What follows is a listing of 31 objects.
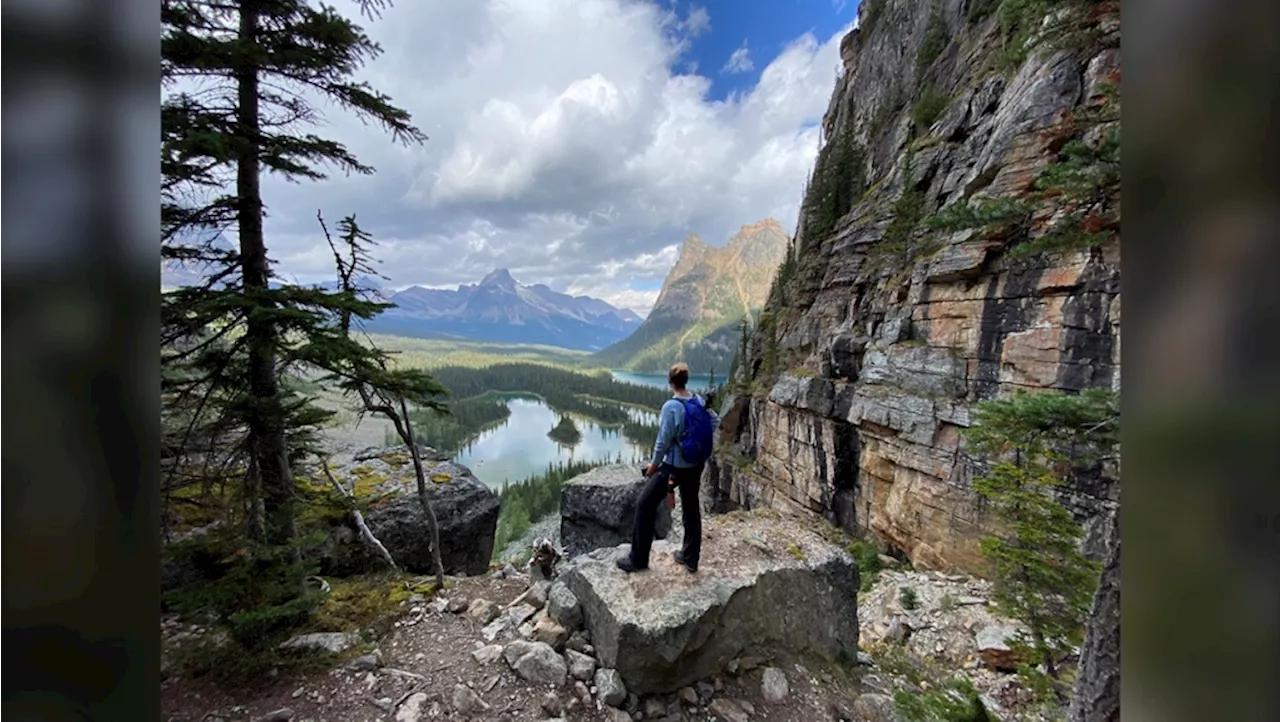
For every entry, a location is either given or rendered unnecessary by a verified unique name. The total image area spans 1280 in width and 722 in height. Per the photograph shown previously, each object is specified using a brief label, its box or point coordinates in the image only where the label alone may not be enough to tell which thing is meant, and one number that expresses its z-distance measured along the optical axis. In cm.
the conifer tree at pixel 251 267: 356
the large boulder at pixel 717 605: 364
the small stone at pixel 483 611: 453
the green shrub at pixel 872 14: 4003
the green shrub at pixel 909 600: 975
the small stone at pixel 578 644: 398
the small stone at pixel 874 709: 398
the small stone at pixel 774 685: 398
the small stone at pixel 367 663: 369
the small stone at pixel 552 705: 343
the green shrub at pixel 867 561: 1279
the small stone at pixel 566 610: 419
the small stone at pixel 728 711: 368
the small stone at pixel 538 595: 466
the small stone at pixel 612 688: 351
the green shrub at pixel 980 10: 2274
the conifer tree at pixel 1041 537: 320
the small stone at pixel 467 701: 339
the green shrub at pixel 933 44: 2867
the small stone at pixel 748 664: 413
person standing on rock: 399
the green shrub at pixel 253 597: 341
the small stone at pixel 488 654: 388
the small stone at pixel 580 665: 371
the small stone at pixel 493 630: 422
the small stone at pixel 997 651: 674
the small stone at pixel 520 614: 438
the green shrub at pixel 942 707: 319
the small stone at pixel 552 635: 402
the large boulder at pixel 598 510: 926
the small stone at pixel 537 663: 369
